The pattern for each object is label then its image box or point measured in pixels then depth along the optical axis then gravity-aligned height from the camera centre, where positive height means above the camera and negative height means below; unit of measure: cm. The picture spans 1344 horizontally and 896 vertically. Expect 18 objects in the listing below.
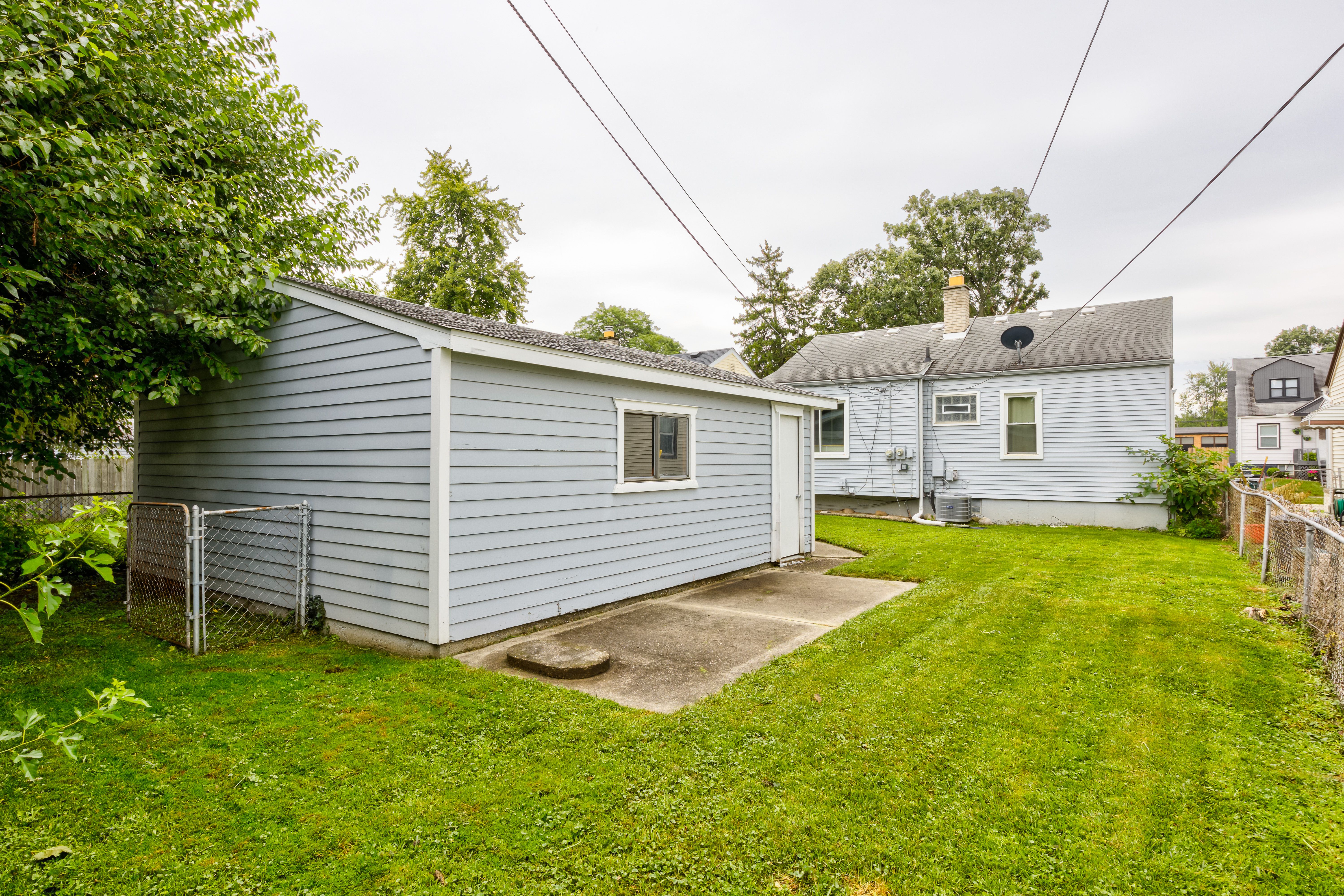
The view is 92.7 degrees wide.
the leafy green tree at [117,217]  468 +192
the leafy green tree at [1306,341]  5278 +982
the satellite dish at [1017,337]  1411 +262
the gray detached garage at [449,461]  498 -9
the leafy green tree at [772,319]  3356 +712
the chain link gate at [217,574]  508 -113
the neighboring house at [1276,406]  3291 +272
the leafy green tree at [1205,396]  6481 +626
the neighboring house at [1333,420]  1452 +87
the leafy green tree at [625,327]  4841 +960
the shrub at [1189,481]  1174 -46
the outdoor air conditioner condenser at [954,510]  1390 -119
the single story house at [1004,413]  1283 +93
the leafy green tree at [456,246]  2148 +711
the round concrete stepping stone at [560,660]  452 -151
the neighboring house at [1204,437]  4522 +141
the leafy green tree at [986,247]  3144 +1027
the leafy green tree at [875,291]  3128 +829
